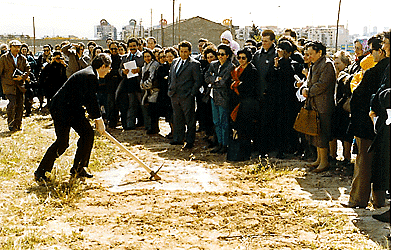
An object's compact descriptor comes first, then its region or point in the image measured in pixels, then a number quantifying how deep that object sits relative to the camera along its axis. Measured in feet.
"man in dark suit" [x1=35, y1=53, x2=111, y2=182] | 23.03
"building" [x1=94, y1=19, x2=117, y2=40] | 570.05
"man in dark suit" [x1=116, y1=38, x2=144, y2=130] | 38.63
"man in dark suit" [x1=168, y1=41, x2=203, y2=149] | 32.04
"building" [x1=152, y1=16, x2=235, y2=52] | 177.68
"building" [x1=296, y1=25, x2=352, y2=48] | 367.29
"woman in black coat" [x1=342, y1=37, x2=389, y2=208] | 17.71
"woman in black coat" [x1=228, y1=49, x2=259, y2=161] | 27.02
